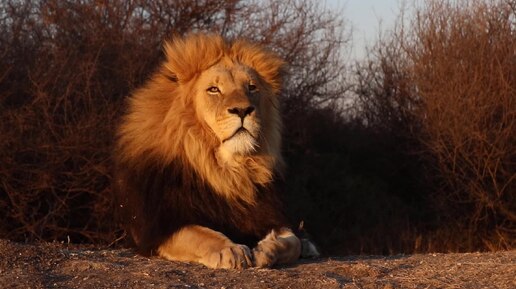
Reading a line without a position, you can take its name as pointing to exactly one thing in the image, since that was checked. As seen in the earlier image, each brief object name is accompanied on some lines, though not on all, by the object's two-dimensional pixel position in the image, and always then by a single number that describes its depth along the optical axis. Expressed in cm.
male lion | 550
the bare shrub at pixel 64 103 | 1142
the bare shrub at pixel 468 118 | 1391
